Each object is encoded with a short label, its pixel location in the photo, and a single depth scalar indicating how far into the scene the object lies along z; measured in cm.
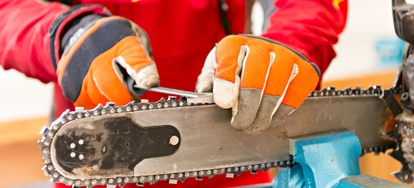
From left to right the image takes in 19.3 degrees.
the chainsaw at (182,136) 119
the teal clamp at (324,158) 127
